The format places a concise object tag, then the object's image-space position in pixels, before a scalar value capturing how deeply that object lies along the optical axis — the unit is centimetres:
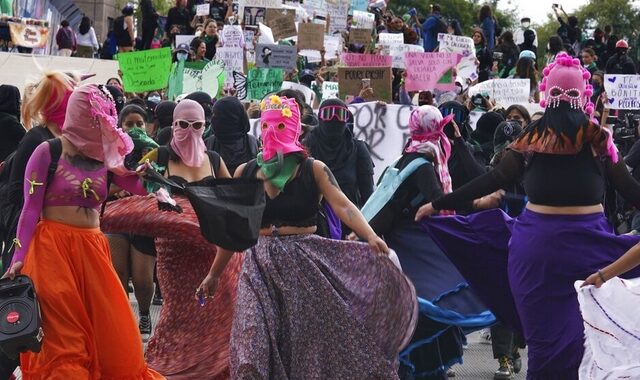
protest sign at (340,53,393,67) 1580
